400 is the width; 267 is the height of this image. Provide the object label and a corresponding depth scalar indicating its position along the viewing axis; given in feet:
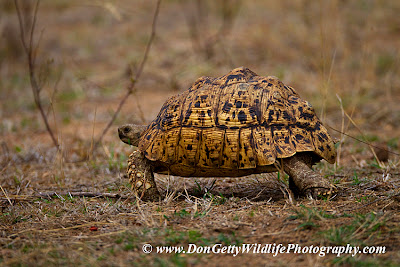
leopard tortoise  22.66
